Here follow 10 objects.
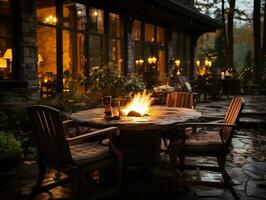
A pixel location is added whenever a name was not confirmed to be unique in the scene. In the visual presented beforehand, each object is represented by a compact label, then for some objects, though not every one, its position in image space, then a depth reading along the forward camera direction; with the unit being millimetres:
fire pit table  4375
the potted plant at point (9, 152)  4637
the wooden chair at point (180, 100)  5973
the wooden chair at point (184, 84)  11751
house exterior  8344
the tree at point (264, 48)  21252
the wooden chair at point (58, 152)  3422
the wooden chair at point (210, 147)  4074
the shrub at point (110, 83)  9148
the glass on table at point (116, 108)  4566
